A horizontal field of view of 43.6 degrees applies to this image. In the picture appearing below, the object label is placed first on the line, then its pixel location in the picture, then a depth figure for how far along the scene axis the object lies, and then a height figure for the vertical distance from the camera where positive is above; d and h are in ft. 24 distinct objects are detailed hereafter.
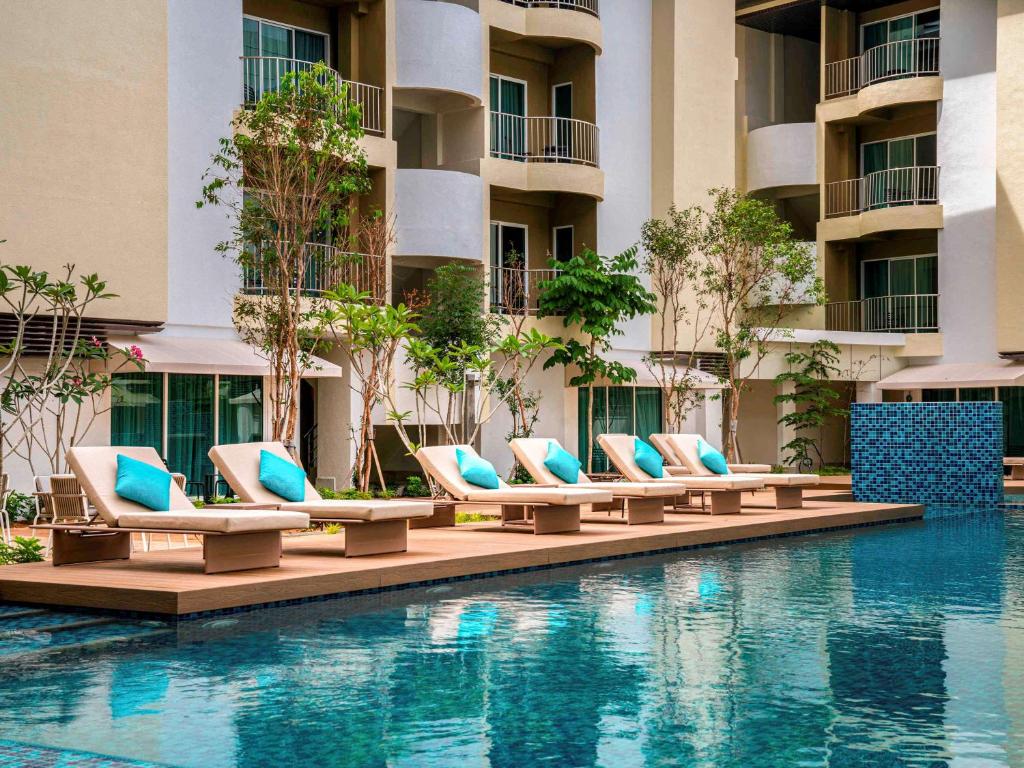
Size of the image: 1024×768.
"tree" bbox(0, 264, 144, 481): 58.13 +2.77
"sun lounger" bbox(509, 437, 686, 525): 49.39 -2.70
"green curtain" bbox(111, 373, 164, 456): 63.62 +0.61
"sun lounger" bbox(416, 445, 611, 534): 44.50 -2.68
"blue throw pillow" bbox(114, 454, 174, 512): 34.14 -1.68
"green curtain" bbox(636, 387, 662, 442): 94.43 +0.48
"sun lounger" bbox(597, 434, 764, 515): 54.65 -2.68
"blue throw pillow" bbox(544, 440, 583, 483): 50.55 -1.79
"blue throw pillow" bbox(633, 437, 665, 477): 56.03 -1.79
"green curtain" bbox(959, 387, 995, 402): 101.86 +1.74
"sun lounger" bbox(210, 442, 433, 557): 36.76 -2.56
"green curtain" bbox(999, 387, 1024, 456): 98.73 -0.48
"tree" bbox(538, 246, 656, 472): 80.02 +7.32
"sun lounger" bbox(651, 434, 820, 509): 61.11 -2.43
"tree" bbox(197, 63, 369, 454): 53.11 +10.16
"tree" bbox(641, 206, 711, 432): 85.71 +8.27
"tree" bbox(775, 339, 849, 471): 99.35 +2.10
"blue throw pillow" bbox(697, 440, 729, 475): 61.31 -1.97
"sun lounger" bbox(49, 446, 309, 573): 32.45 -2.71
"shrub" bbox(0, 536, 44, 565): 36.55 -3.74
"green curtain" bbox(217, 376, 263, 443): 67.82 +0.67
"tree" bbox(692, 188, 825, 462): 84.23 +10.54
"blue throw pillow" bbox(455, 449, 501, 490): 46.24 -1.90
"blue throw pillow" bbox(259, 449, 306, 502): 39.34 -1.75
